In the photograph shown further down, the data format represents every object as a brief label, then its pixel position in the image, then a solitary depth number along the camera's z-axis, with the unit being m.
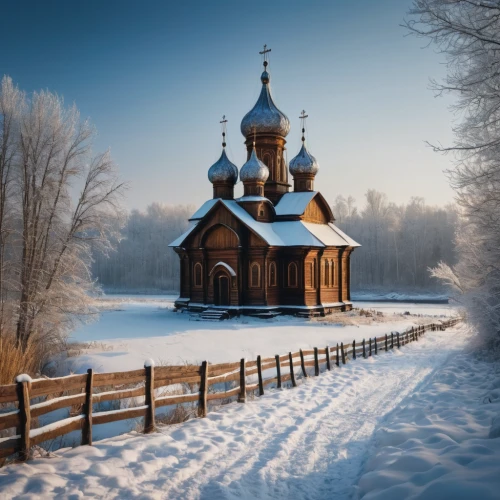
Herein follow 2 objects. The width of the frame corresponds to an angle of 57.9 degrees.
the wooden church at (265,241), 27.56
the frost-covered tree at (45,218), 14.23
